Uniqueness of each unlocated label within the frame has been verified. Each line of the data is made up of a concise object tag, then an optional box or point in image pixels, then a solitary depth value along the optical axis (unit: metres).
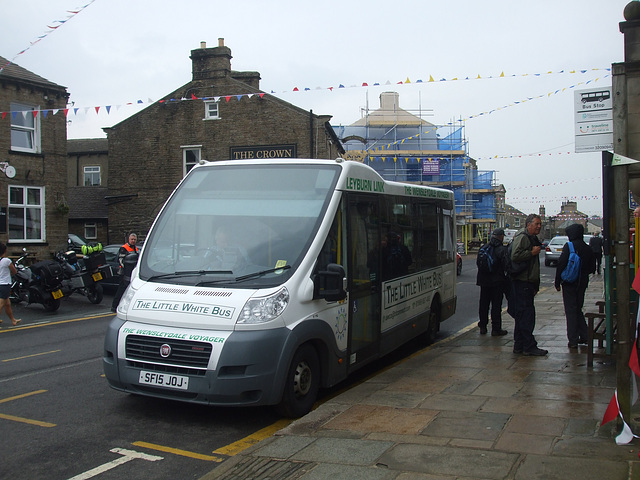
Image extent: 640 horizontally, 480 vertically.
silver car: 35.03
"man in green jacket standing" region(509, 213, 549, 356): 8.66
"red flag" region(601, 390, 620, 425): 5.02
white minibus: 5.70
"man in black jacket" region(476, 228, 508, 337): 10.80
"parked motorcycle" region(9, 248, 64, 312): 15.07
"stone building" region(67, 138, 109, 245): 36.88
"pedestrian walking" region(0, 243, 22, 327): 12.44
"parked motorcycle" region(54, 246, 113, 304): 15.90
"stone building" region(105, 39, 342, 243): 32.12
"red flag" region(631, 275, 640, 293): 4.62
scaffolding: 50.91
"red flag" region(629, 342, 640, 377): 4.74
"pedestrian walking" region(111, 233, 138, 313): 10.51
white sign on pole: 6.64
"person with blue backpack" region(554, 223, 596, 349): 8.98
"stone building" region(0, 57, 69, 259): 22.53
